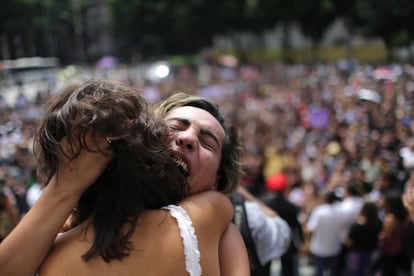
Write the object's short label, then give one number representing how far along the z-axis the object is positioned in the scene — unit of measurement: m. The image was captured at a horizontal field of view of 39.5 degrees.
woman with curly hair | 1.32
